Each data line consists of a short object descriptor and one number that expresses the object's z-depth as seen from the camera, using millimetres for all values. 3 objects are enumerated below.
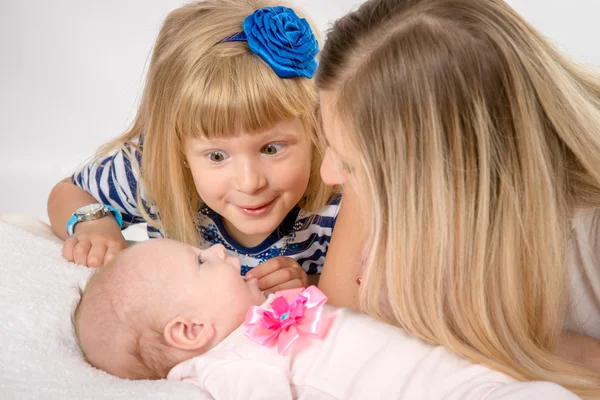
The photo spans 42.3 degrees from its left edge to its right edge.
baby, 1366
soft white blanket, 1365
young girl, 1793
